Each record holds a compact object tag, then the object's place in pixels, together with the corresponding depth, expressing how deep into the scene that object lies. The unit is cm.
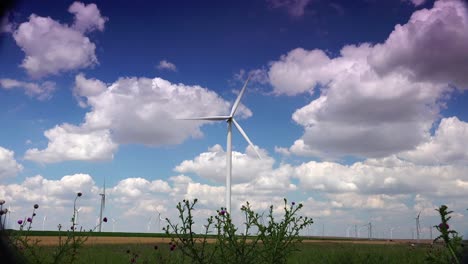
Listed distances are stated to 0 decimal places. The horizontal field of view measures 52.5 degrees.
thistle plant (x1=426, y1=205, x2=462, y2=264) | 637
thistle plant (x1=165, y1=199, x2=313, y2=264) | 848
